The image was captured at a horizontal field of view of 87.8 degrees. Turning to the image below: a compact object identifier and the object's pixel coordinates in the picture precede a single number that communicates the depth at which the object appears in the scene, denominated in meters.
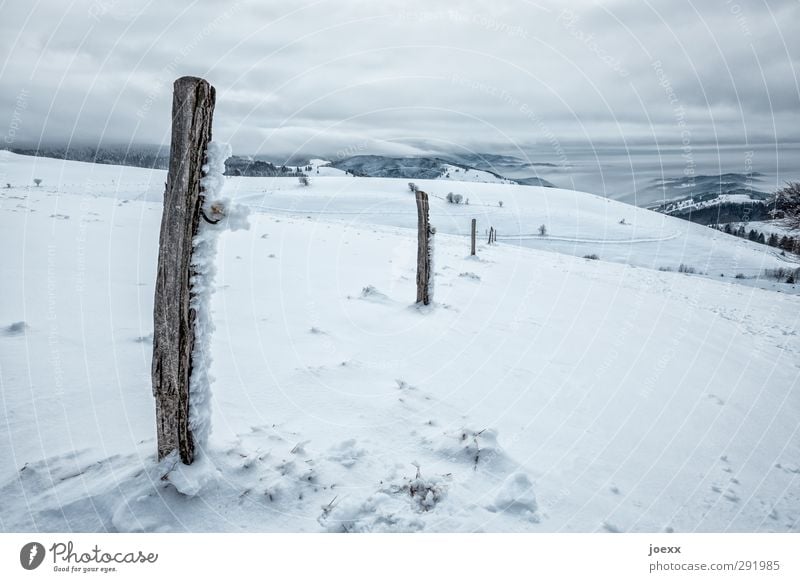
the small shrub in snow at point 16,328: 4.38
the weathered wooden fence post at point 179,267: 2.53
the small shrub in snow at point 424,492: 2.95
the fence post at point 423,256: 8.22
